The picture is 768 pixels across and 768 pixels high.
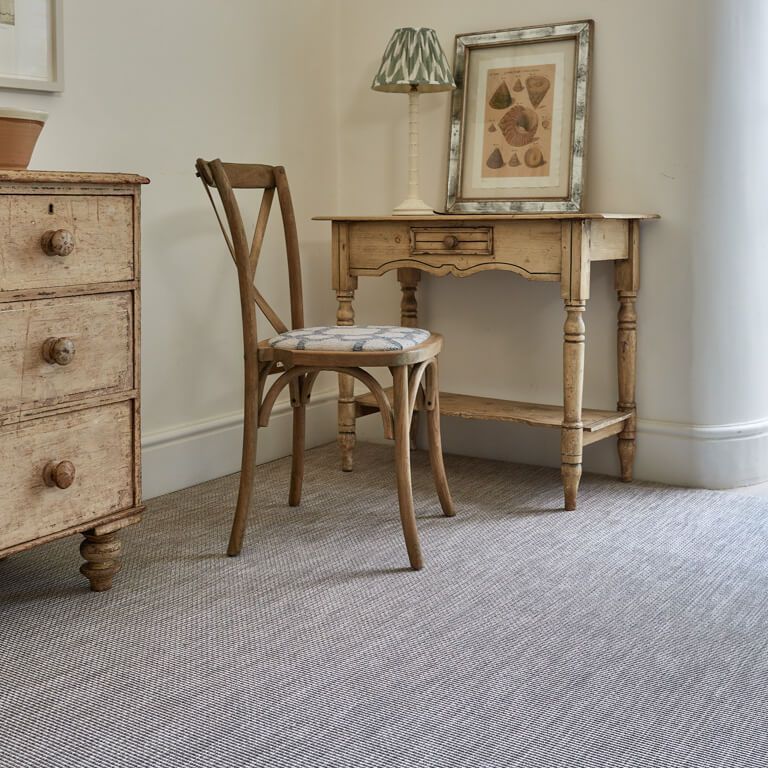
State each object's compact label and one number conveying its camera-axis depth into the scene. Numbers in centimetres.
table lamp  312
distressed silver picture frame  310
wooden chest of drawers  197
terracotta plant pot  204
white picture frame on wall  247
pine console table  276
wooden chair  232
